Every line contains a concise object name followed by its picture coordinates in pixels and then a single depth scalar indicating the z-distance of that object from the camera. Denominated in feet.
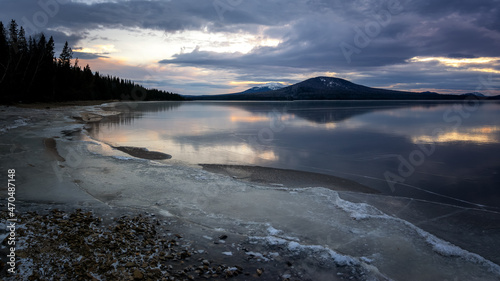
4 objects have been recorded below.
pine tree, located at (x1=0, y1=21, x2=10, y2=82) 135.88
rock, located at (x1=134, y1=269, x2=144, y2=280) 12.74
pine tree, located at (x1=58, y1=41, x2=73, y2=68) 244.01
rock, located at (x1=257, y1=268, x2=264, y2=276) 14.19
